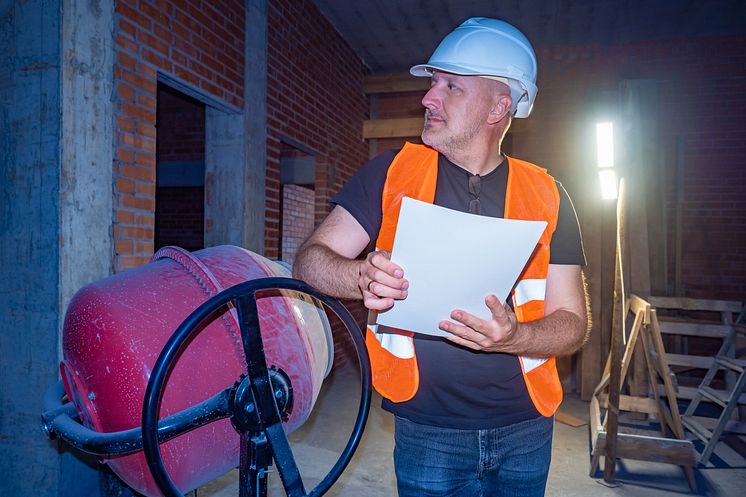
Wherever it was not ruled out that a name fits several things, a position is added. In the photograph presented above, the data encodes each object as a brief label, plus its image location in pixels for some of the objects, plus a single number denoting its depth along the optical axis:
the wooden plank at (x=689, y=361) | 4.61
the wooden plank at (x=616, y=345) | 3.43
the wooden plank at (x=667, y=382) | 3.68
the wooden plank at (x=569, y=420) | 4.66
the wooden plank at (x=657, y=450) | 3.44
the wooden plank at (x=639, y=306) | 3.80
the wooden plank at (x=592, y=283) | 5.49
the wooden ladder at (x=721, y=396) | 3.96
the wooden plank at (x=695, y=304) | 4.68
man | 1.43
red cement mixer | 0.95
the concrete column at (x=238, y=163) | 4.21
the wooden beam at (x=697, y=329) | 4.61
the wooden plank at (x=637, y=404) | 4.20
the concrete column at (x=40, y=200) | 2.52
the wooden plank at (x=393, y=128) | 6.87
